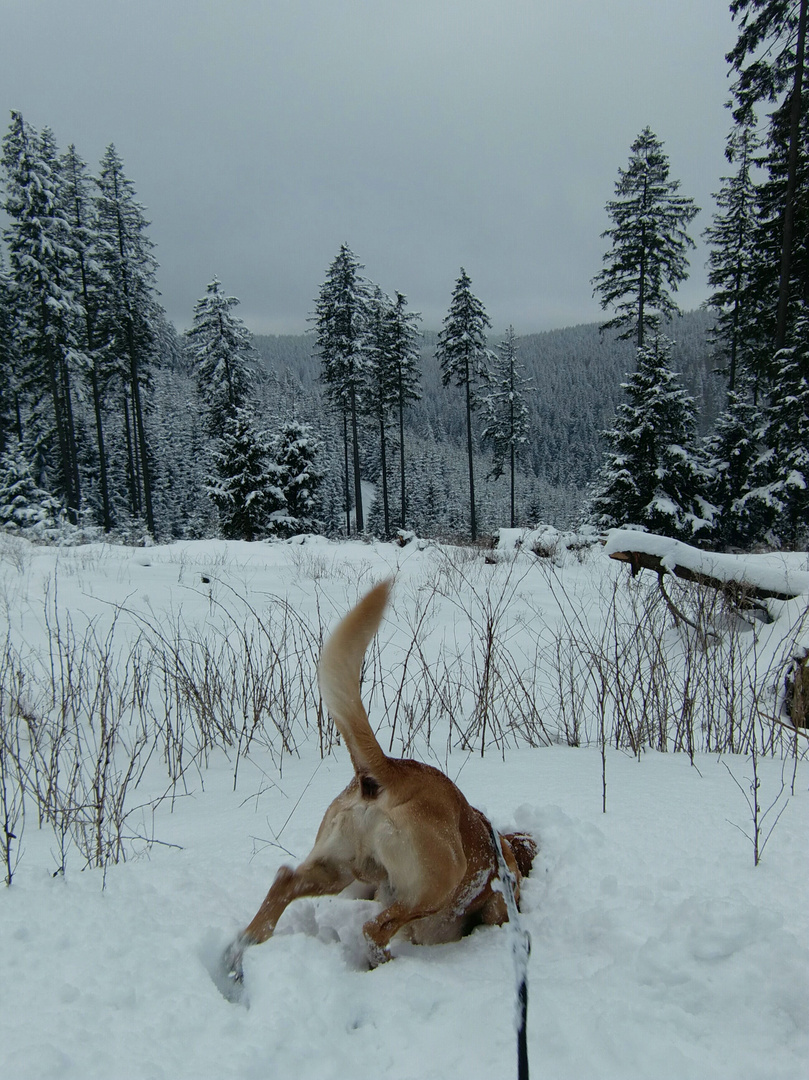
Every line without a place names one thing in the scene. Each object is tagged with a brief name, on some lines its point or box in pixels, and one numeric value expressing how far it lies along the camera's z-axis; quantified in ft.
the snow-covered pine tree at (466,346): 104.94
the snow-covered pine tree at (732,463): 66.54
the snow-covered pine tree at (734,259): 77.10
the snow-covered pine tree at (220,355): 100.22
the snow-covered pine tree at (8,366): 96.57
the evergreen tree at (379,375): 111.75
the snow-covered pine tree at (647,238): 75.72
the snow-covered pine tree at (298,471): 104.37
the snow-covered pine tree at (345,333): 99.60
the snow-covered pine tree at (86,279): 81.41
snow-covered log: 17.31
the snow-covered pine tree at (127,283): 82.07
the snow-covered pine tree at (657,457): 65.00
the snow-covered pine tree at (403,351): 108.37
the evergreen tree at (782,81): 40.11
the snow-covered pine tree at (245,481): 94.12
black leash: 2.92
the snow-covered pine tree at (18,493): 78.98
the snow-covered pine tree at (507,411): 128.47
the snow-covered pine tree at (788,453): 52.13
